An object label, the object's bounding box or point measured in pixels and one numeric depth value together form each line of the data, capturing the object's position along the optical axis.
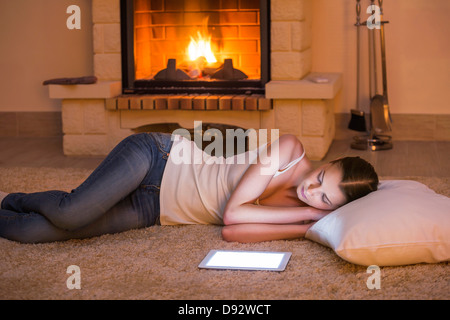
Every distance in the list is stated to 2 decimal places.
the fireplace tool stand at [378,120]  3.78
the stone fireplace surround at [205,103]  3.51
